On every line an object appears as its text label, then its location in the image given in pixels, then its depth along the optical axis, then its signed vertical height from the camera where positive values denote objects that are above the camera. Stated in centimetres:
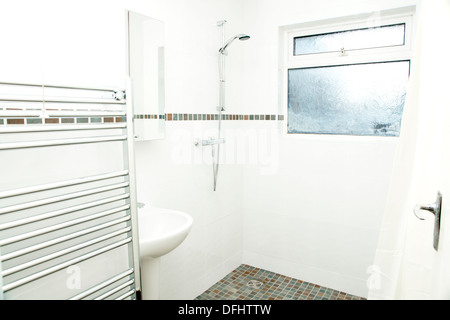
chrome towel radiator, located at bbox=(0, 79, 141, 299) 124 -30
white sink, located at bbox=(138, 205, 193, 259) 166 -55
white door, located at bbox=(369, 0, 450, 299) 98 -19
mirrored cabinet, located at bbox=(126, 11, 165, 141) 176 +26
